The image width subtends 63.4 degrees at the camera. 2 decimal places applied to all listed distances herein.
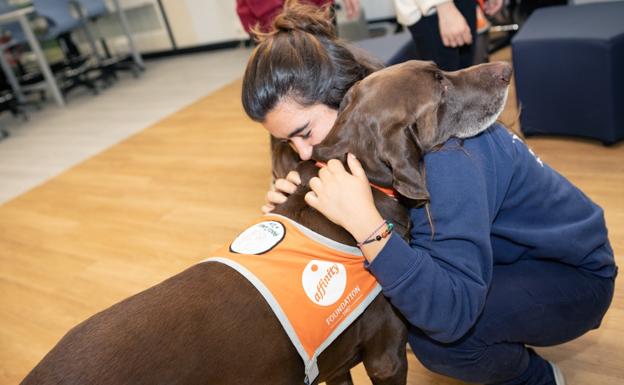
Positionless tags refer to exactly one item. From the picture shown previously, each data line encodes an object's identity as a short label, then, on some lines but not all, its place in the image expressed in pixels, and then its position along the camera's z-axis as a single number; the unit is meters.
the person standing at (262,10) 2.46
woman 1.08
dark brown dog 1.00
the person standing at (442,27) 2.08
